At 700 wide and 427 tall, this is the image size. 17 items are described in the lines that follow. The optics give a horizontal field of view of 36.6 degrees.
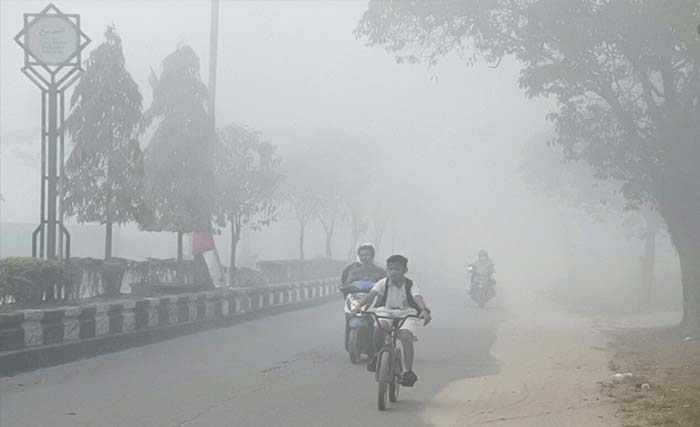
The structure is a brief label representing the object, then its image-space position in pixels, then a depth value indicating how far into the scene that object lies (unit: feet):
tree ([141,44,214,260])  104.99
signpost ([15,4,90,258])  71.56
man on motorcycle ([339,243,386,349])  57.00
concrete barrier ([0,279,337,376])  49.14
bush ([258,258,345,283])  140.56
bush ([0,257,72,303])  58.85
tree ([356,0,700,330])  70.69
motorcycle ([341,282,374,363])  52.65
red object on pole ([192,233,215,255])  104.53
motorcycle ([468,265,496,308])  121.80
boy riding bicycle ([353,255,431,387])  40.42
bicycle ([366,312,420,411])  37.52
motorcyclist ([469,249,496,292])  122.11
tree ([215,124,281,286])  125.08
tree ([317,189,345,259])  194.70
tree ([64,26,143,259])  88.12
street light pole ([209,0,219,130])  104.83
